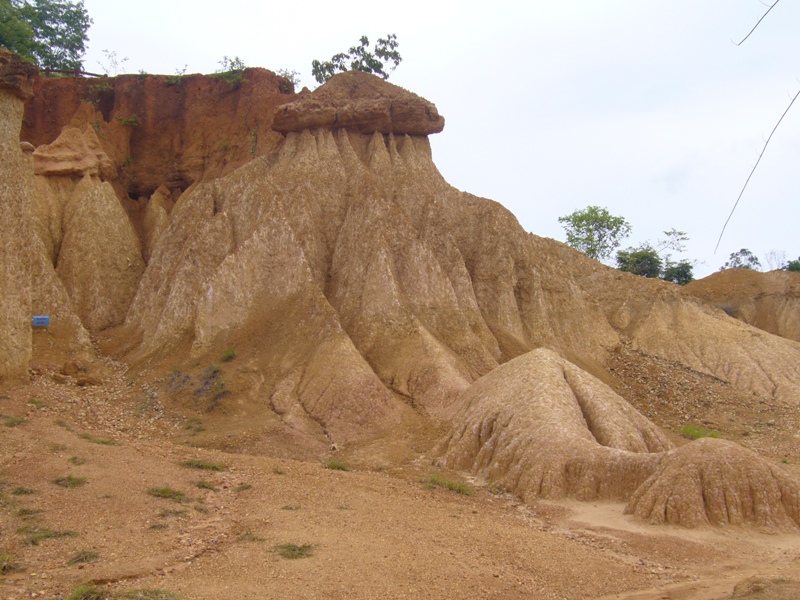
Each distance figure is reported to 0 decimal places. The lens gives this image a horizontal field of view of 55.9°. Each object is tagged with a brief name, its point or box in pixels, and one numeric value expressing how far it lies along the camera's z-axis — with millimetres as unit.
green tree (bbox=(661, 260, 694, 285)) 55750
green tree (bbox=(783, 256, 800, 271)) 56572
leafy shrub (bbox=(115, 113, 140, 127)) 36938
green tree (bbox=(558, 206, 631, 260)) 59062
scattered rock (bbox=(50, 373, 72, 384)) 22600
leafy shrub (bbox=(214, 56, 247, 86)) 37219
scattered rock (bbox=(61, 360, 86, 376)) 23578
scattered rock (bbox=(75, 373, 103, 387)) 22906
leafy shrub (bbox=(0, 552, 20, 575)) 9930
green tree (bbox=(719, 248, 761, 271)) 67625
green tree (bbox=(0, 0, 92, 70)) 41969
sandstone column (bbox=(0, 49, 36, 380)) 19984
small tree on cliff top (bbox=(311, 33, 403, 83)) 40000
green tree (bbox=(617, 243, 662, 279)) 54734
